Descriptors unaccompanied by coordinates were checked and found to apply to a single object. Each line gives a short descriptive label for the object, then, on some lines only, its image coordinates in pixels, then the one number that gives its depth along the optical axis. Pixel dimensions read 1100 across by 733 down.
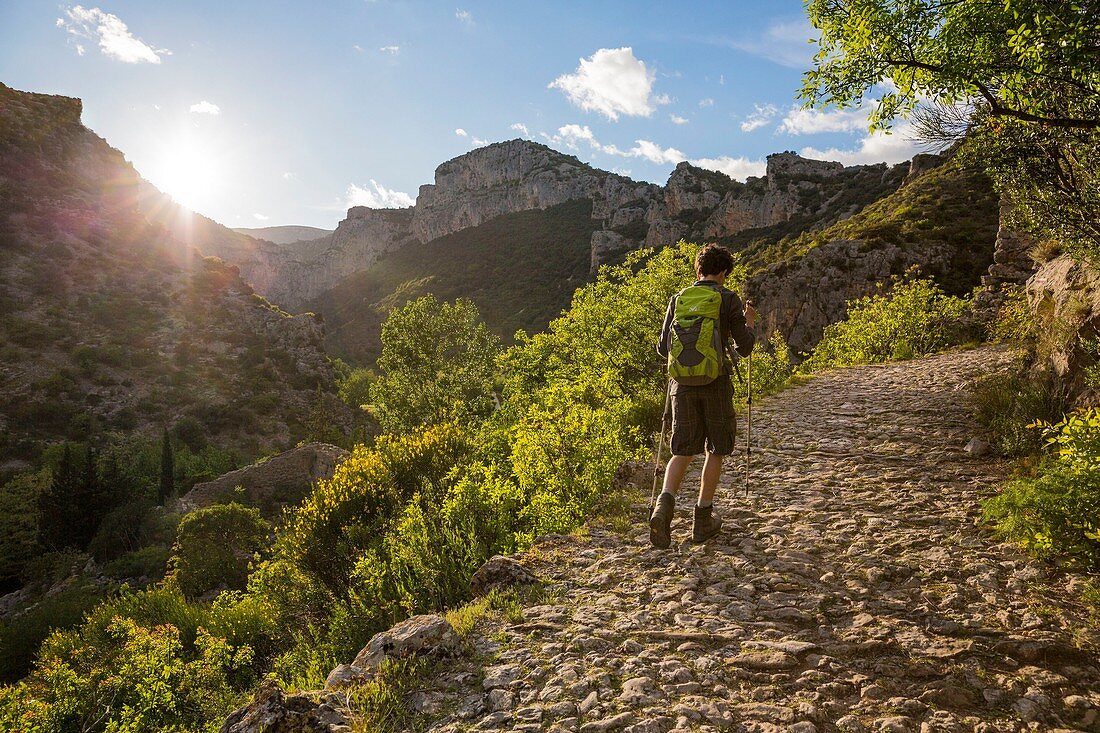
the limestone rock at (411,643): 3.66
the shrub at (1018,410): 6.59
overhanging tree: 3.96
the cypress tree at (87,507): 35.34
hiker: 4.82
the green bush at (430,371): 29.00
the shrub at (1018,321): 8.32
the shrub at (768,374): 14.95
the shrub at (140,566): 28.41
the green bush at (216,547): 21.70
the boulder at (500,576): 4.93
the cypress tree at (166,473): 43.75
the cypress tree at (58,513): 34.56
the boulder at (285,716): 2.88
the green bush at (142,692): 6.57
